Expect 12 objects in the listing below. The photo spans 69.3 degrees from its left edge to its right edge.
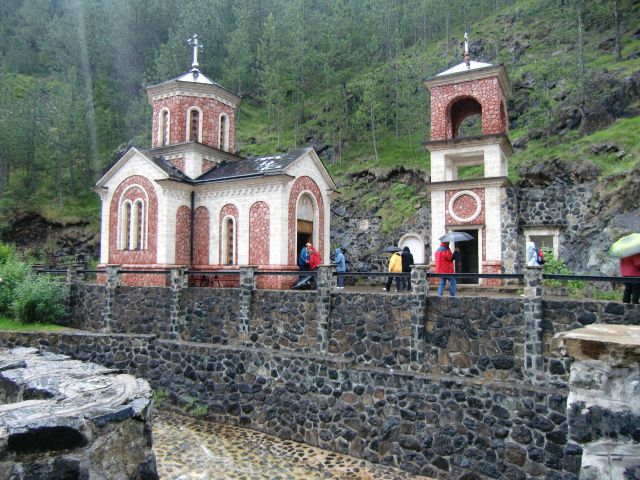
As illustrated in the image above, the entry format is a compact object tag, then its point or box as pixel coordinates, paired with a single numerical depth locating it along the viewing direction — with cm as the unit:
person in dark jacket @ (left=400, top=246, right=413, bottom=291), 1408
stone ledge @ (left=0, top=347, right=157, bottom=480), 419
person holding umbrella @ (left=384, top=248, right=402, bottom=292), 1376
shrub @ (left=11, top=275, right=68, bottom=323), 1556
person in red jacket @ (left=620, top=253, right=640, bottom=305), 804
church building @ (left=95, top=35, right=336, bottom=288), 1638
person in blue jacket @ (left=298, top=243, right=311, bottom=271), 1541
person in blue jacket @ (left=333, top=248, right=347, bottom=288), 1497
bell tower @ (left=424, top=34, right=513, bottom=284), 1503
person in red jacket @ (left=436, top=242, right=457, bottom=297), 1199
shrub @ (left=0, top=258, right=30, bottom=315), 1617
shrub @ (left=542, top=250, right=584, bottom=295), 1320
